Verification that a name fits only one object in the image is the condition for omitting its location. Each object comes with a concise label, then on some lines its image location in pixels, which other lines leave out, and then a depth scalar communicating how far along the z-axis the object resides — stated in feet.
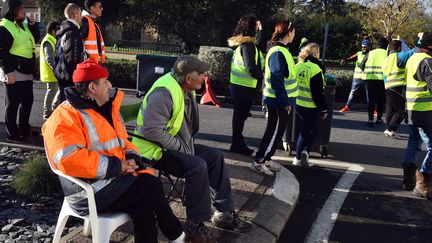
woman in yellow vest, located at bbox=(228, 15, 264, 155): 18.67
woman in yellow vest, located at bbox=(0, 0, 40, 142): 18.60
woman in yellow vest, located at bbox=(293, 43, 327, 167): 19.66
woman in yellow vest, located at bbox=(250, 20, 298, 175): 17.31
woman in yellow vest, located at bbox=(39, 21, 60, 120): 22.80
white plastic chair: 9.45
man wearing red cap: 9.37
